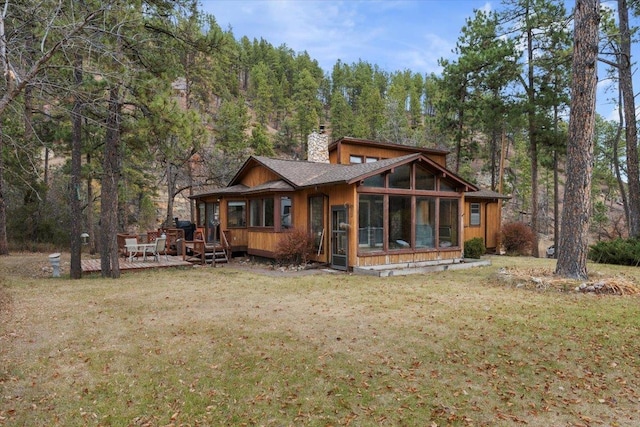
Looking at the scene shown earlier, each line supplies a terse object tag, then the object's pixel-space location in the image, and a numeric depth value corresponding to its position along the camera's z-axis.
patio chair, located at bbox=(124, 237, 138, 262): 12.90
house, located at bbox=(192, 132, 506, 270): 11.32
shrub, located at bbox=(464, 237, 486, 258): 15.06
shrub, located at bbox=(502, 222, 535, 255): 17.94
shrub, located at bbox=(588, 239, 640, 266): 12.01
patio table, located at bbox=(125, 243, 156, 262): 12.89
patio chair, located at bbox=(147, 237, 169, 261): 13.27
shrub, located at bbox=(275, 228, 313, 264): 12.02
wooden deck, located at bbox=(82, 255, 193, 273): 11.48
